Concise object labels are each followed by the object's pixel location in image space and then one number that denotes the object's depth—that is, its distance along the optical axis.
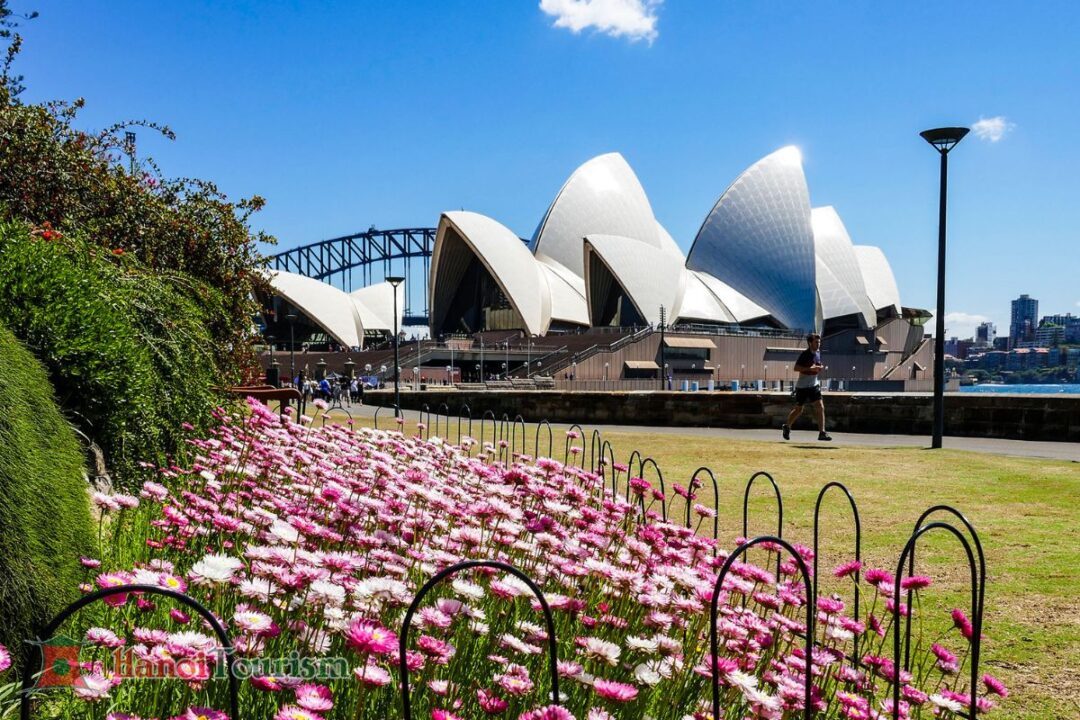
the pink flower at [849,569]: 2.41
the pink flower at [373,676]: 1.36
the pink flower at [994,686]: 1.90
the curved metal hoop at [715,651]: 1.68
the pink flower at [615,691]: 1.49
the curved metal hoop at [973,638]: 1.92
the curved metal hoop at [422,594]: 1.37
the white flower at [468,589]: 1.74
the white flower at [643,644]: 1.84
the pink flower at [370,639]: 1.37
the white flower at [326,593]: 1.64
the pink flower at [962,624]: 2.05
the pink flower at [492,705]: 1.47
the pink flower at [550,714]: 1.36
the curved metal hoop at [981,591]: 2.00
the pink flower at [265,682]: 1.32
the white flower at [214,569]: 1.58
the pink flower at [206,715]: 1.24
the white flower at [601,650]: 1.71
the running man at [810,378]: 9.89
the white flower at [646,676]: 1.79
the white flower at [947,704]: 1.84
